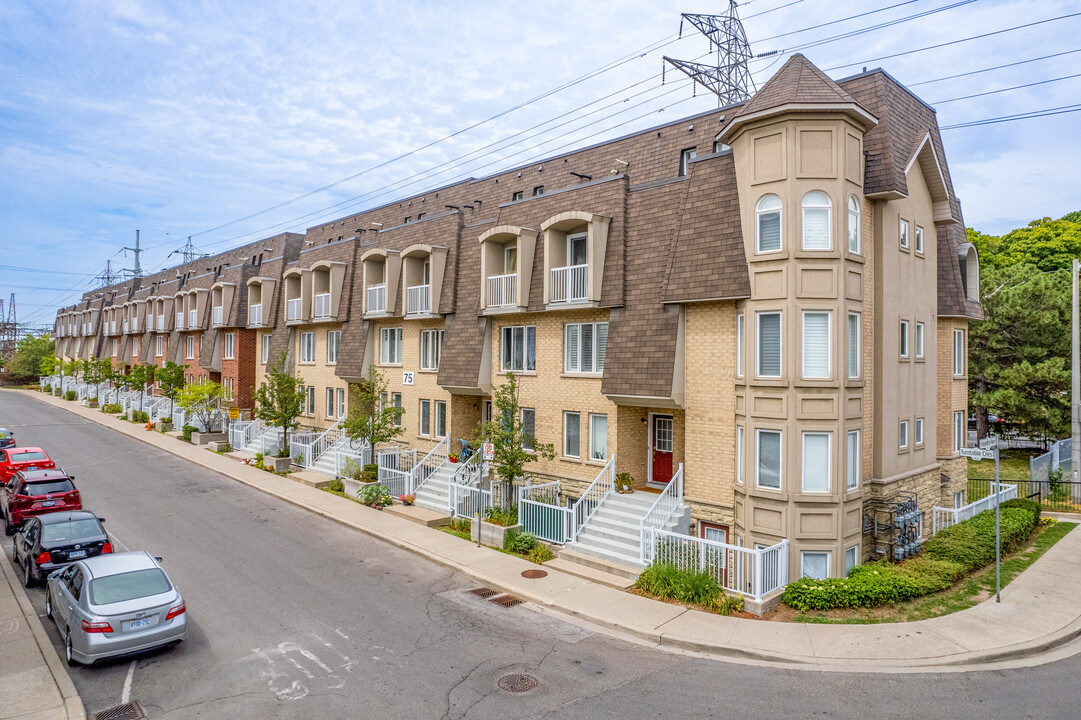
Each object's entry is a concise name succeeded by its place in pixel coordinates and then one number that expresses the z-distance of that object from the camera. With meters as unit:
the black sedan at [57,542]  13.77
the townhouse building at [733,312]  14.76
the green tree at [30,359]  88.50
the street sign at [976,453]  22.73
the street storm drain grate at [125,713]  9.00
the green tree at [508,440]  18.80
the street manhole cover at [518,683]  10.02
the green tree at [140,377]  46.44
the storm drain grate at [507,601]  14.02
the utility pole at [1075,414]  25.56
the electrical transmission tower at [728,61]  28.75
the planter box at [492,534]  18.20
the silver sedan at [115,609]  10.03
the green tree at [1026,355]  31.50
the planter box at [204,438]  36.73
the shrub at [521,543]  17.53
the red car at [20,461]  22.61
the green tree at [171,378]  41.84
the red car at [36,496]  17.88
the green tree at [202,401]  37.00
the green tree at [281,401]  29.12
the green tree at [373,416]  24.22
